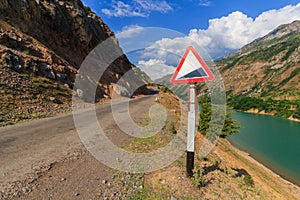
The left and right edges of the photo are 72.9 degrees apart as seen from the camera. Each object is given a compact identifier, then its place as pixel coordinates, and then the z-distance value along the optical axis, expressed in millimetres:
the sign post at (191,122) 4696
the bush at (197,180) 5105
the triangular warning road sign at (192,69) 4609
